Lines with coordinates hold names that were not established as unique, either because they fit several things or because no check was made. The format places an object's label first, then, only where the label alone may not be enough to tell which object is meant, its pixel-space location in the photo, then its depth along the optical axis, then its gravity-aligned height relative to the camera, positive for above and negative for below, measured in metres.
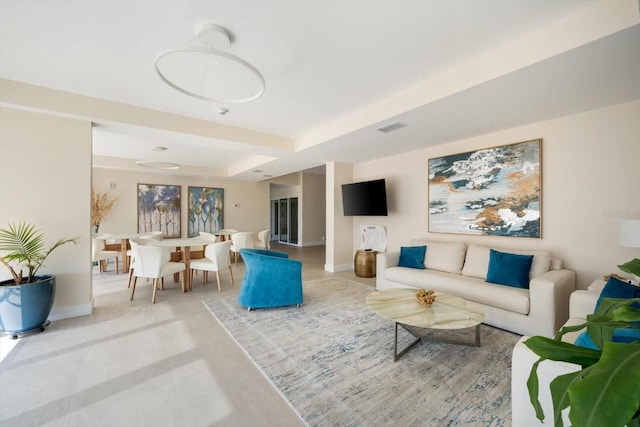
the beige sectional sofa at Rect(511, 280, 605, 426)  1.23 -0.86
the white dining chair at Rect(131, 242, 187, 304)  3.71 -0.71
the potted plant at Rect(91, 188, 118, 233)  6.61 +0.17
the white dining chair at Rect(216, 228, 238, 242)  7.18 -0.59
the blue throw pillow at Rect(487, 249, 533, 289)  3.00 -0.68
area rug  1.70 -1.31
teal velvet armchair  3.39 -0.92
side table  5.17 -1.03
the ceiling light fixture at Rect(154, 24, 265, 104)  1.93 +1.37
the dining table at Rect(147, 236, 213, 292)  4.31 -0.54
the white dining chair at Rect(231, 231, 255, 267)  5.95 -0.62
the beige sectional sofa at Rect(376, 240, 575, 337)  2.60 -0.87
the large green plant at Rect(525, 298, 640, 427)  0.49 -0.36
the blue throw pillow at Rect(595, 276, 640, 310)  1.78 -0.55
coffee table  2.13 -0.90
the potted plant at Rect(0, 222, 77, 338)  2.62 -0.74
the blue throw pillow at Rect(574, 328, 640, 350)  1.14 -0.56
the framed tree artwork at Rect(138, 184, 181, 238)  7.40 +0.13
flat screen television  4.89 +0.29
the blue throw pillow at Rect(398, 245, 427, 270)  4.04 -0.70
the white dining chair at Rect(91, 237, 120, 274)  5.04 -0.83
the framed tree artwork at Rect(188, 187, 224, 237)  8.11 +0.10
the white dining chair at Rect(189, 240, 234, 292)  4.28 -0.76
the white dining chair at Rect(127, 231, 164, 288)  4.12 -0.50
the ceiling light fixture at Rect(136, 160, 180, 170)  5.49 +1.07
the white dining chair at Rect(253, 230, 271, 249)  6.74 -0.73
